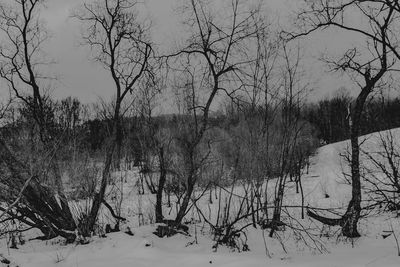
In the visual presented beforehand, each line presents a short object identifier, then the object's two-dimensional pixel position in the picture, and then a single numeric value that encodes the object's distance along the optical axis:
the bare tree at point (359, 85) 14.36
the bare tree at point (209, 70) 13.49
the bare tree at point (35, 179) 11.70
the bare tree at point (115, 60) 13.44
